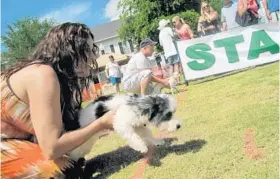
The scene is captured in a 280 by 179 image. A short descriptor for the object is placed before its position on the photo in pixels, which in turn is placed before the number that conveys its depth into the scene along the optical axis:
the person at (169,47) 11.94
